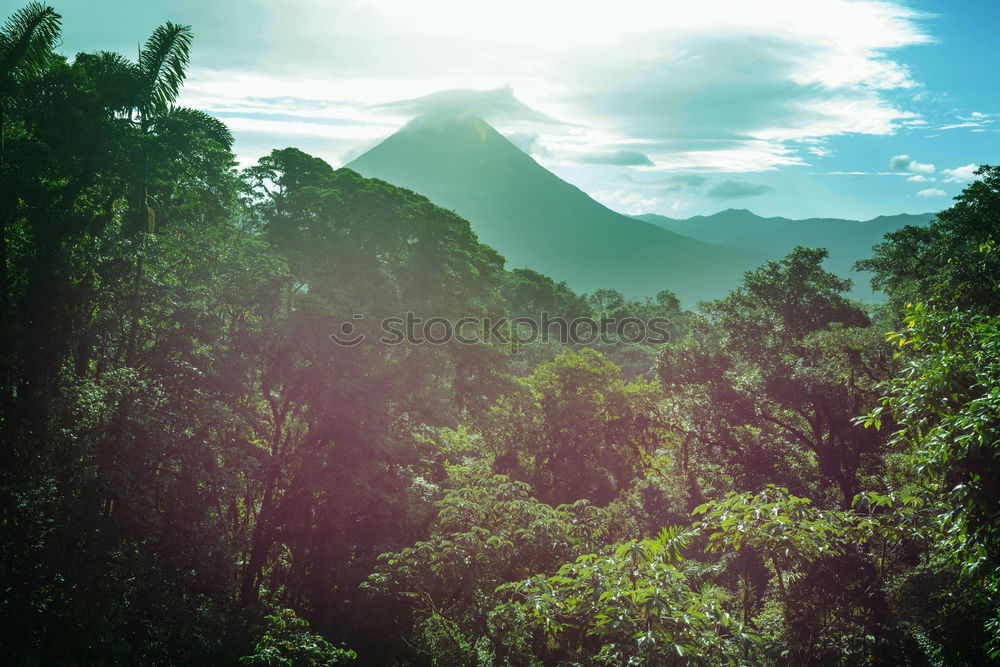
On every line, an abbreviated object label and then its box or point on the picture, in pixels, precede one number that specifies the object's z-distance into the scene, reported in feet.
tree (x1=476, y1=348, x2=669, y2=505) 60.44
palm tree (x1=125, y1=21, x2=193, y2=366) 31.30
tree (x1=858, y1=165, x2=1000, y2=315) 38.38
